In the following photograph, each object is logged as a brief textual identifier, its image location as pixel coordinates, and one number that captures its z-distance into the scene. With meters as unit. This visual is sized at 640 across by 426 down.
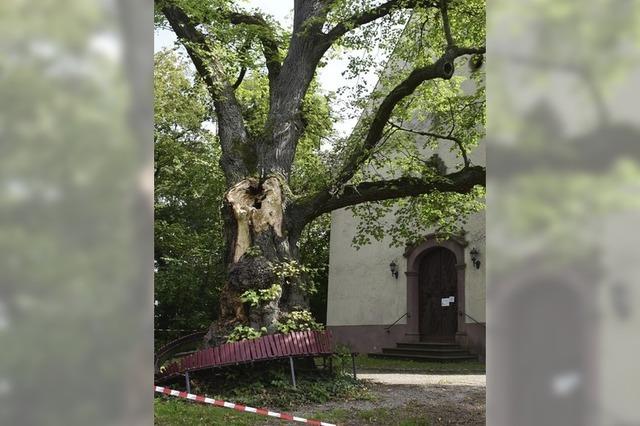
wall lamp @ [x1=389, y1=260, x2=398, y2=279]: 21.82
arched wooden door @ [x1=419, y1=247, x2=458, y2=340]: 20.61
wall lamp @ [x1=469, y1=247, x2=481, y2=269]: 19.77
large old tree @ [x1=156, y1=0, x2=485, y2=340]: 12.77
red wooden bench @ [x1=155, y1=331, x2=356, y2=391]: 11.48
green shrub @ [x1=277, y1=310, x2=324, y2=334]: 12.22
